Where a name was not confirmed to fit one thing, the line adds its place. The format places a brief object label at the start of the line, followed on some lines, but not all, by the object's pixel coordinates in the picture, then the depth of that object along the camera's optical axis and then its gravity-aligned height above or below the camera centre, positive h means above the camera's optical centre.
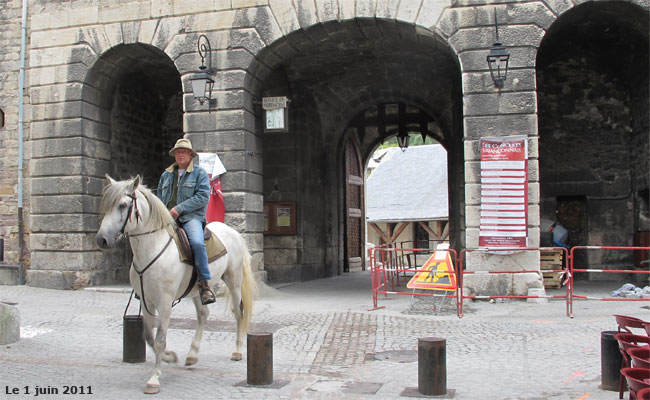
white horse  4.85 -0.19
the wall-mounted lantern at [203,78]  10.22 +2.43
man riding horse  5.55 +0.28
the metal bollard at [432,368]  4.76 -1.04
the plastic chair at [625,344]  4.22 -0.77
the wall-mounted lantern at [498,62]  9.16 +2.41
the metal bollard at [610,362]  4.77 -1.01
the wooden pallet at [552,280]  11.68 -0.96
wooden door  17.58 +0.53
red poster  9.33 +0.50
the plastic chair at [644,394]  3.38 -0.89
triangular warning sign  8.85 -0.65
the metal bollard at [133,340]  5.94 -1.02
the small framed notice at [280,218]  14.16 +0.24
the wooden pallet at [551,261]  12.11 -0.63
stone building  9.72 +2.40
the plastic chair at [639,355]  3.88 -0.79
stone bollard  6.65 -0.97
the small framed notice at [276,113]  11.02 +2.01
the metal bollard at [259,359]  5.04 -1.03
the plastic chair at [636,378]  3.61 -0.88
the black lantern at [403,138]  16.77 +2.38
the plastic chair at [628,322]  4.51 -0.68
